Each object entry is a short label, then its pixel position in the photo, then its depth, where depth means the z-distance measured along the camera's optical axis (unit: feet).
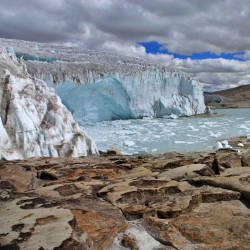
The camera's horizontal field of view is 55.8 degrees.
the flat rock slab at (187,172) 9.48
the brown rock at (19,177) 8.75
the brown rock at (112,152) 23.02
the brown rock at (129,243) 4.98
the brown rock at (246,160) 11.98
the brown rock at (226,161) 11.15
